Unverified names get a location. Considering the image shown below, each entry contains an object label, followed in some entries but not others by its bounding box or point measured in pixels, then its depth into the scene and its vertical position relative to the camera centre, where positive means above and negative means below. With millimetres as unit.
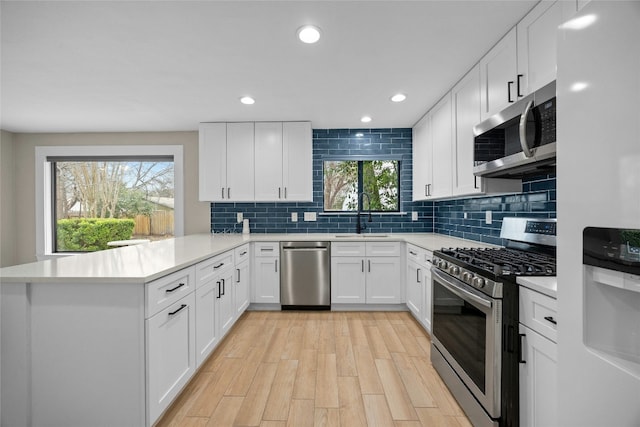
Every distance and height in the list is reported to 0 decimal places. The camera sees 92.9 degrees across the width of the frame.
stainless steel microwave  1514 +433
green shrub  4383 -249
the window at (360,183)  4258 +425
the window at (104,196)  4316 +277
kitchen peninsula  1483 -650
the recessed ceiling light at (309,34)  1890 +1145
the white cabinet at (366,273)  3594 -711
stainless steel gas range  1407 -565
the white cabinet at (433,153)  2920 +654
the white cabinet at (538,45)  1555 +920
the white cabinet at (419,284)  2793 -721
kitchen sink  4078 -295
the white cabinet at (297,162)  3867 +664
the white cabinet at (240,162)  3895 +669
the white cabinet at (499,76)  1891 +912
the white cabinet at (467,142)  2281 +592
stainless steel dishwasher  3619 -697
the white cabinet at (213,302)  2168 -711
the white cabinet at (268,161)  3887 +677
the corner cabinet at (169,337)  1538 -701
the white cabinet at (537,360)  1185 -615
